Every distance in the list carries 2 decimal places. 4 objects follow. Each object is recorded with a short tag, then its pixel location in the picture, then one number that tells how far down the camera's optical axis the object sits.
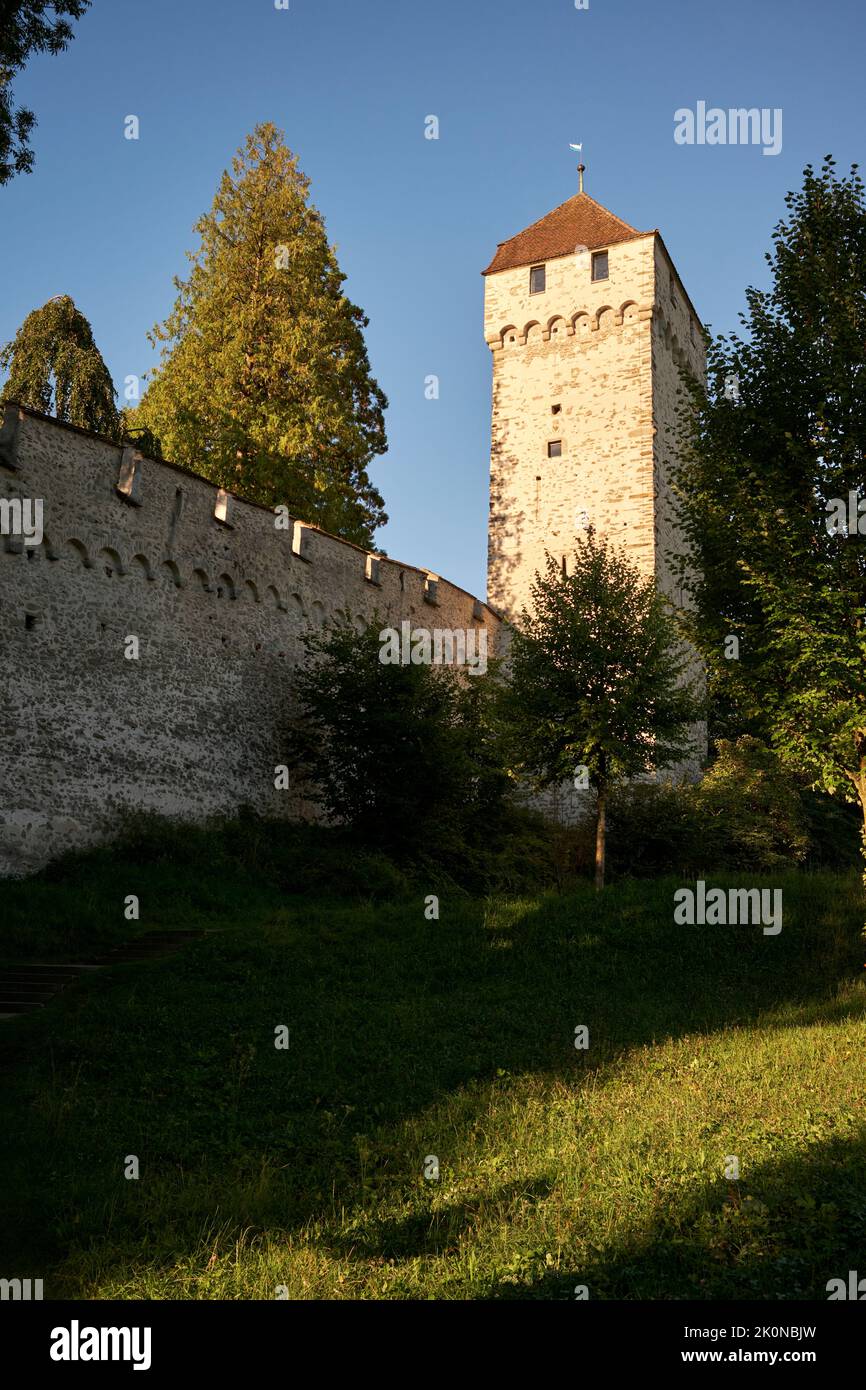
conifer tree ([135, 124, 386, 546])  24.64
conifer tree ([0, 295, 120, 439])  29.31
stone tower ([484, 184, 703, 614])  28.06
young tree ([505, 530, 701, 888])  17.52
